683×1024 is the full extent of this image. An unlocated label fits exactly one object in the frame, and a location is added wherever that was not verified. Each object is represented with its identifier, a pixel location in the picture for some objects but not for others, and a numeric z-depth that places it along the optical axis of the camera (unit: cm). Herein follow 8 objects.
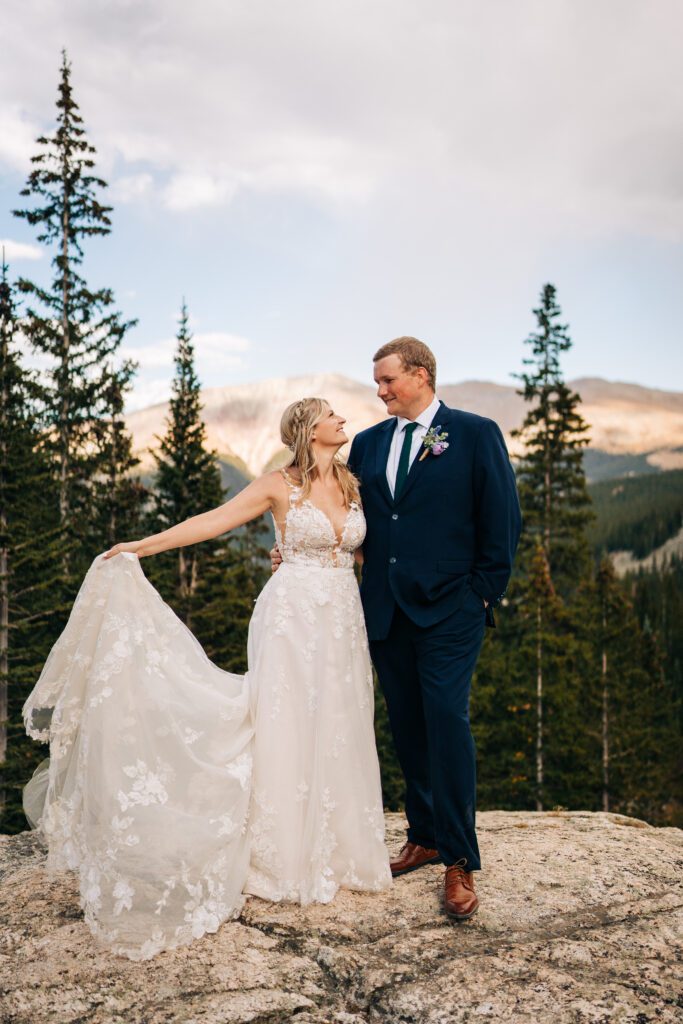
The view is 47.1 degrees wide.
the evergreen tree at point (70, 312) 2773
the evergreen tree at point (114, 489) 2855
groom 445
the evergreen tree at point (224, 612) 2794
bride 402
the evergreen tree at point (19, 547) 2011
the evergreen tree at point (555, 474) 3375
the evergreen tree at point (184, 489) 2861
